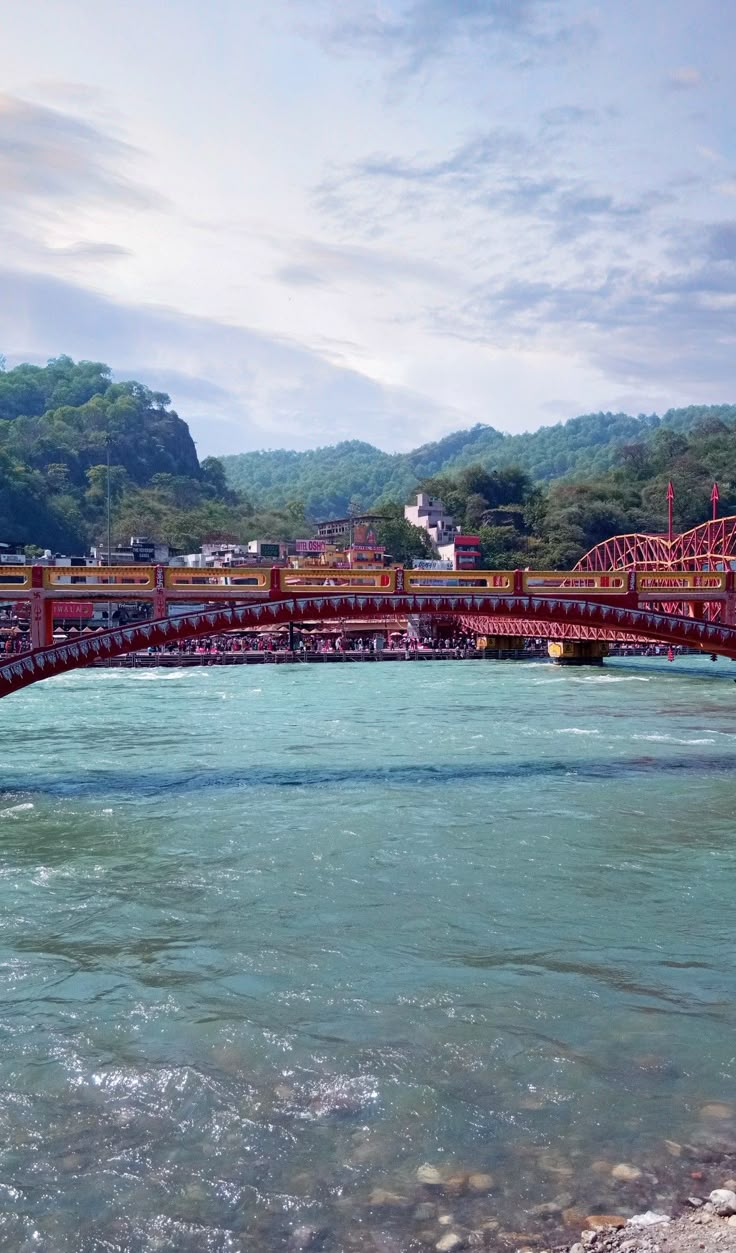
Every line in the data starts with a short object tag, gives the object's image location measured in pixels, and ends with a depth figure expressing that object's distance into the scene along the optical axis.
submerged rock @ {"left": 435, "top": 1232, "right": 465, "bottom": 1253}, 8.80
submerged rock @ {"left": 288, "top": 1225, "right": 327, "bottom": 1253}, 9.01
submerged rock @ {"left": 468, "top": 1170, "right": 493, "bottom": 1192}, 9.78
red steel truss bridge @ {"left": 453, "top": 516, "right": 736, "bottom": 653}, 75.81
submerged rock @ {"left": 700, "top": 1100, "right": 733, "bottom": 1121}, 10.90
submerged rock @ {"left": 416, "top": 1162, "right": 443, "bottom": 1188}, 9.88
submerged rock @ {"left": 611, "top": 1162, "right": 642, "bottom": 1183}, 9.83
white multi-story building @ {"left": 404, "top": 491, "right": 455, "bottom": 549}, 138.00
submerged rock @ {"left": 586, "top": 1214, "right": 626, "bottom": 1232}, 9.02
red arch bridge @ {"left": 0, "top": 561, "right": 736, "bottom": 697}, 30.70
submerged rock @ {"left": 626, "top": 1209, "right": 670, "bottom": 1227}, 8.96
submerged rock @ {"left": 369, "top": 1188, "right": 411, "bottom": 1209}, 9.56
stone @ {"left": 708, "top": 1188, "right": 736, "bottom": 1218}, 9.15
